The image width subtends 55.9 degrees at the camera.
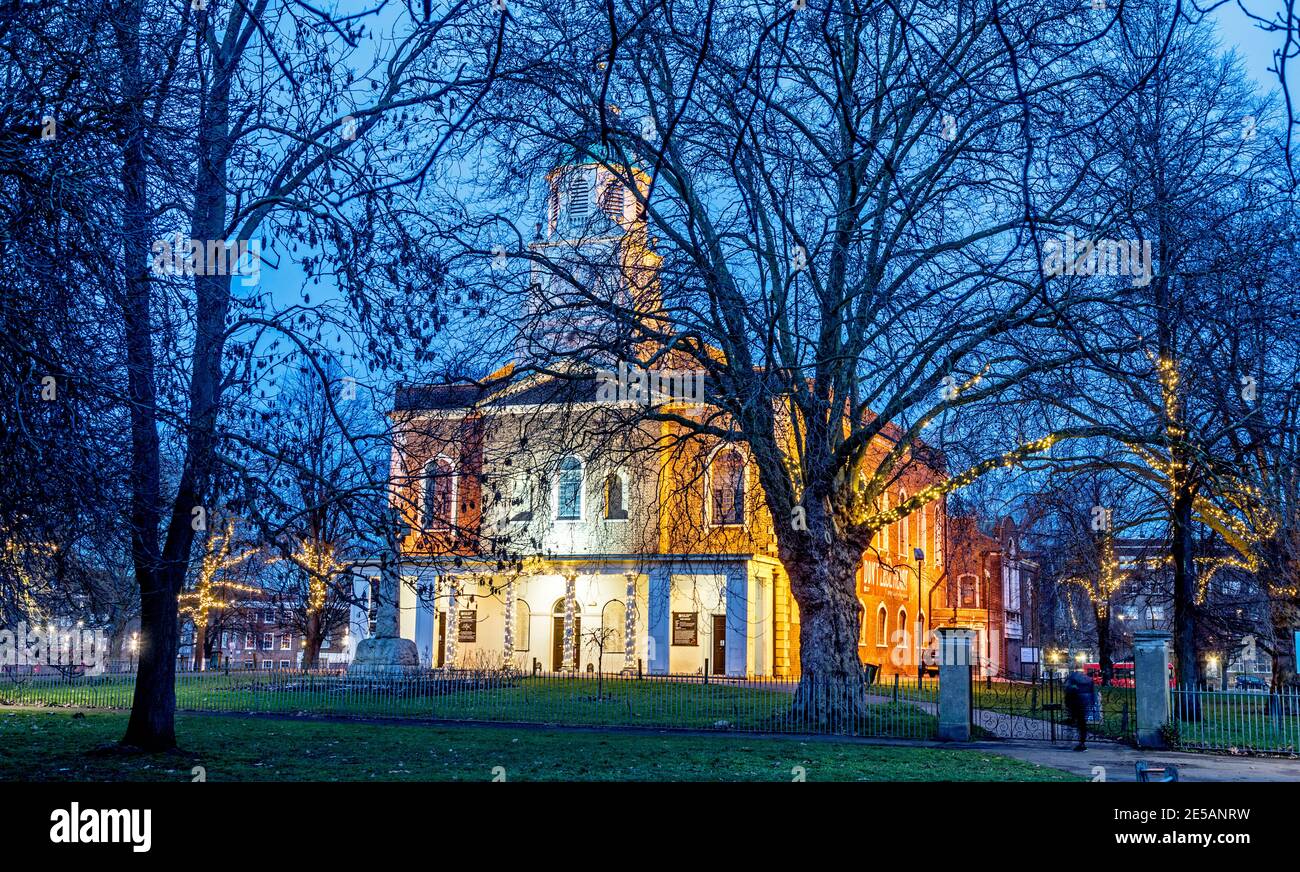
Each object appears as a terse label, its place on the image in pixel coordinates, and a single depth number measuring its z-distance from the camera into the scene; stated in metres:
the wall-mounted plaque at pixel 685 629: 49.66
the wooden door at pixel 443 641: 53.31
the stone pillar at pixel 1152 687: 22.77
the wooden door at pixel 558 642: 52.16
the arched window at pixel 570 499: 50.74
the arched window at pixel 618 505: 51.67
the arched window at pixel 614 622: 50.38
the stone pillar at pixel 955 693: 23.12
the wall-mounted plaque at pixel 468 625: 53.31
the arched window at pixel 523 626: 53.06
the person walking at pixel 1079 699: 21.59
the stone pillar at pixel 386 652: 37.28
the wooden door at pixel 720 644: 49.06
